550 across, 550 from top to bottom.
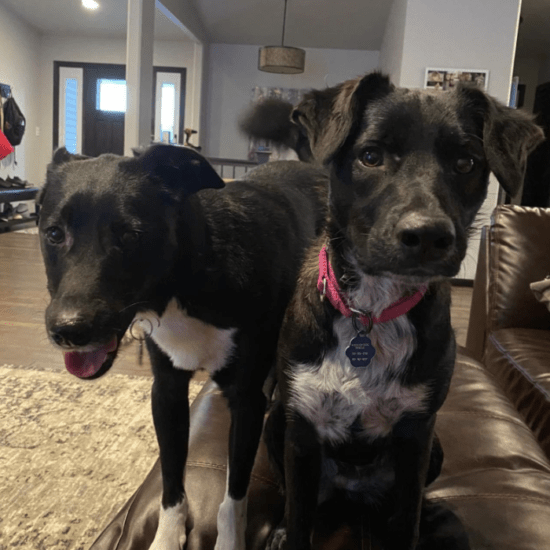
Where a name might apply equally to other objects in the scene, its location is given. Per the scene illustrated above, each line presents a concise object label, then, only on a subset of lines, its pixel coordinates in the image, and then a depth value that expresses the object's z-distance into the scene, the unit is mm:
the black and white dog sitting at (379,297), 976
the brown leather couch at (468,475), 1137
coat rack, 7875
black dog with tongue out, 1001
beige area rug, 1673
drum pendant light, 7058
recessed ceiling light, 7395
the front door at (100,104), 9391
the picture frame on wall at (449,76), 5160
